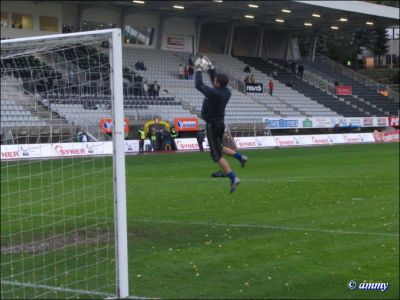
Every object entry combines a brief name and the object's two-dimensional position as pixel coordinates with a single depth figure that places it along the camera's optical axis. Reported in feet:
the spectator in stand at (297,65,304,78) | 206.63
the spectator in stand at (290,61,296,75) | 210.71
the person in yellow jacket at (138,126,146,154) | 122.11
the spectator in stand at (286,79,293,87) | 179.24
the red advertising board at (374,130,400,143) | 191.31
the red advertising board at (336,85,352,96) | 210.18
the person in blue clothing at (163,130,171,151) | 129.22
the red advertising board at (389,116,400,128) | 209.05
